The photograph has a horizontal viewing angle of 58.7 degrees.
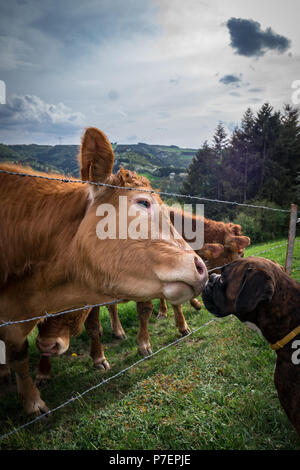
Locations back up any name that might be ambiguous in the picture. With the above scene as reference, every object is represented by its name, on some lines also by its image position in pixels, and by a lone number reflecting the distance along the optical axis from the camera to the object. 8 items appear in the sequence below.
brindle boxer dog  2.43
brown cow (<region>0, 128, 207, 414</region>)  1.95
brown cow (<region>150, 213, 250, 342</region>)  5.32
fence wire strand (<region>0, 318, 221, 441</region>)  2.80
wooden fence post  5.46
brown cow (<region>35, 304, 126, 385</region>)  3.69
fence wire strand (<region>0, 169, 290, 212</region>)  2.18
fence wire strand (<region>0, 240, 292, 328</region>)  2.33
